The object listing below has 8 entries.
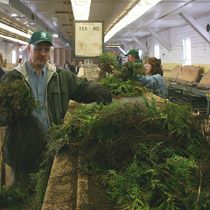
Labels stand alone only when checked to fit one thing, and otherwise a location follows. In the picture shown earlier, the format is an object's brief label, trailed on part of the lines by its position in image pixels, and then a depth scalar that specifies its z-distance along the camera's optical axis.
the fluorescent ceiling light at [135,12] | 9.03
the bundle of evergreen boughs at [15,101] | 2.64
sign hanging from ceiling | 7.09
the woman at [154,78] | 5.35
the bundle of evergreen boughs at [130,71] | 5.51
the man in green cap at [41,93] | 2.88
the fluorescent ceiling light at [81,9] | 8.73
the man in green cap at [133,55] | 6.51
